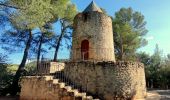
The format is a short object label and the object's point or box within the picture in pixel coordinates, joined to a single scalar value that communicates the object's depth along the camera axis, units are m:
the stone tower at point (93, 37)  17.53
